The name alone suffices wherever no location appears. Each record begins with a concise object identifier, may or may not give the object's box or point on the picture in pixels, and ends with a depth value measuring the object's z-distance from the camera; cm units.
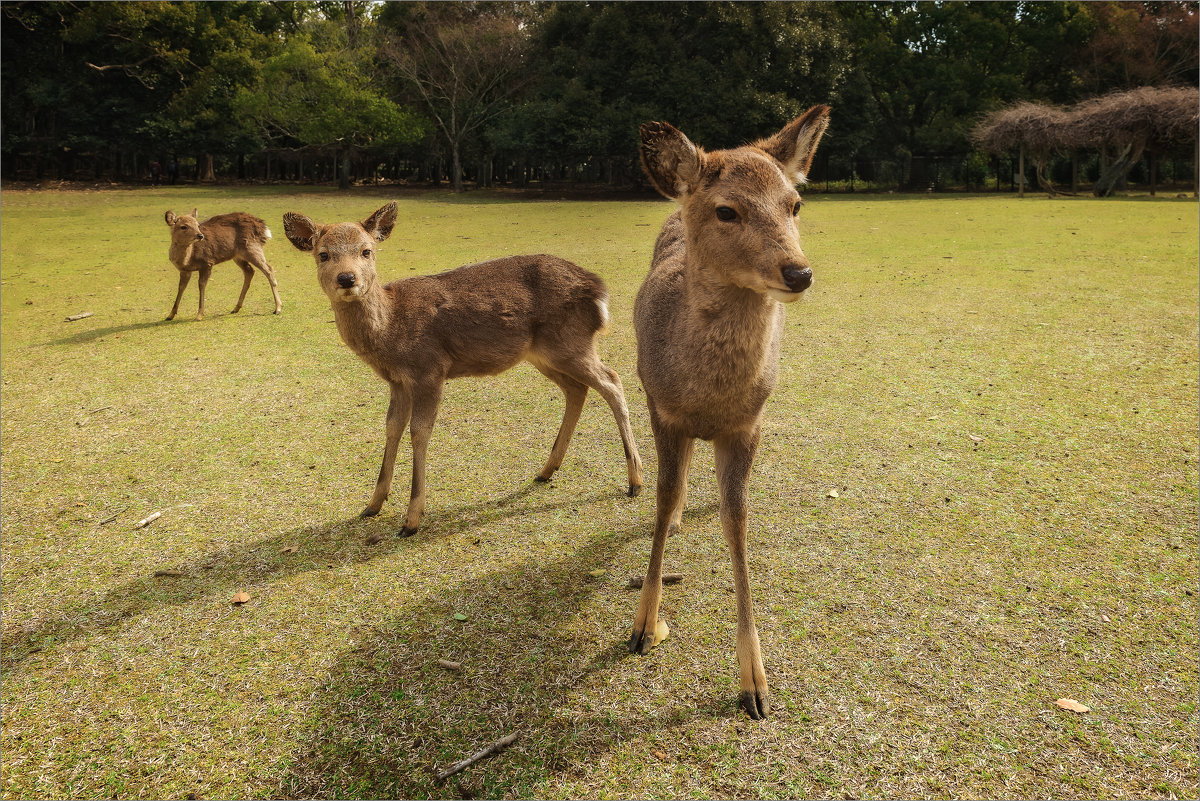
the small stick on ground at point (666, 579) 382
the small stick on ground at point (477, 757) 264
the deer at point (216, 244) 937
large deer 267
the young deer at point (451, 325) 434
